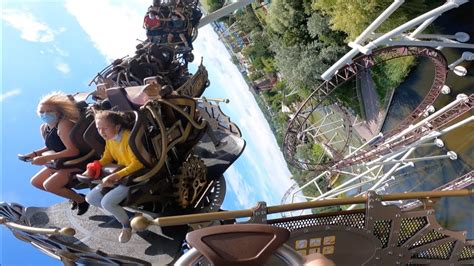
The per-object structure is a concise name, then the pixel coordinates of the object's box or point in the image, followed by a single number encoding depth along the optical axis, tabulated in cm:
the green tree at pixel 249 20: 2802
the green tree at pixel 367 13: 1303
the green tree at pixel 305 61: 1765
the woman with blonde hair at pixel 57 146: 511
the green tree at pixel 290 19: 1962
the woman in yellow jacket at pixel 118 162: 459
